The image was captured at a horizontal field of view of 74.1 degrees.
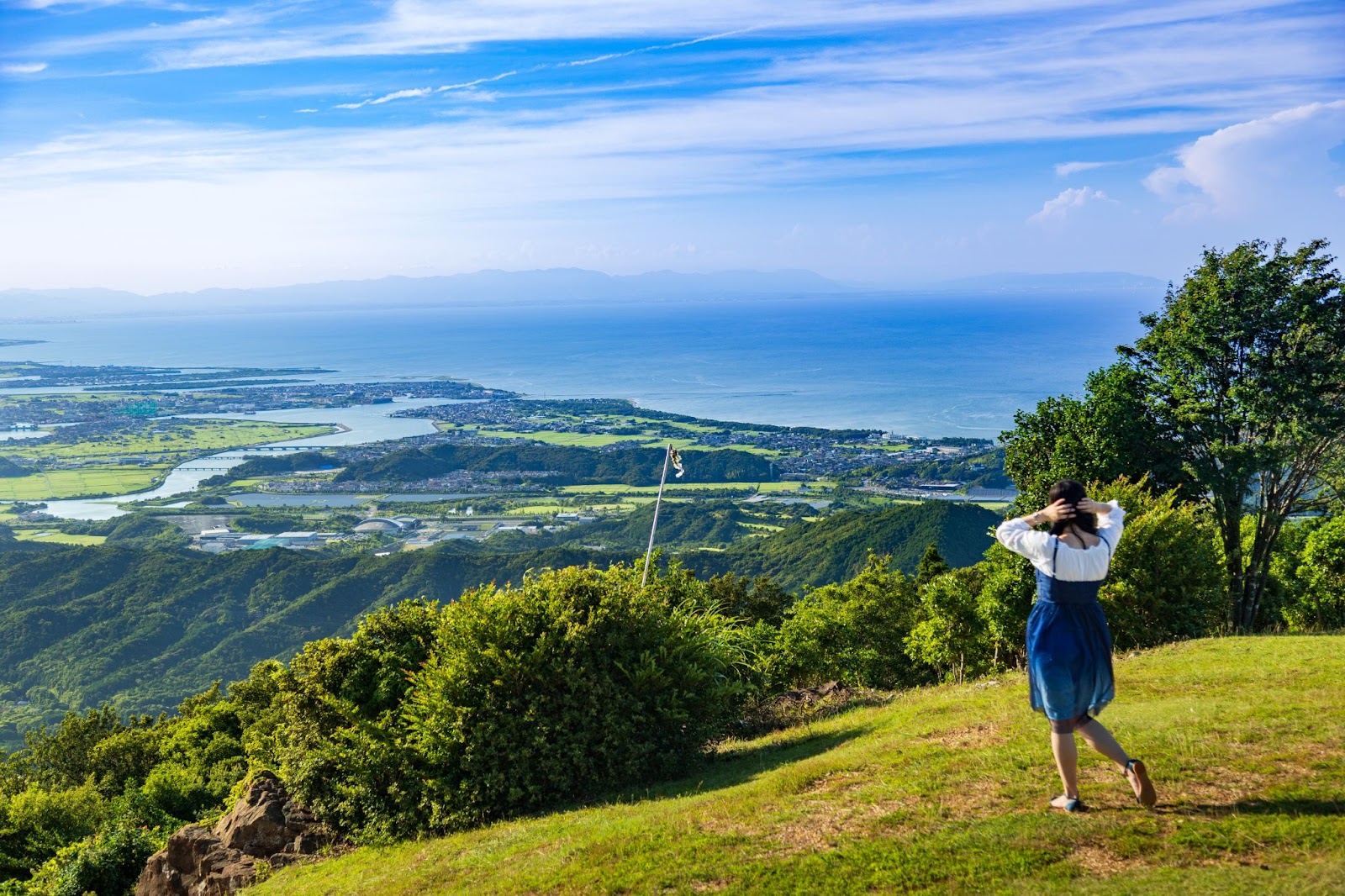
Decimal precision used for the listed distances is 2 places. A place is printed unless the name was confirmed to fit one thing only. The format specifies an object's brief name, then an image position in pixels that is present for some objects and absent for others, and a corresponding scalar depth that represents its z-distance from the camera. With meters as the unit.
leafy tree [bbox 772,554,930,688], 25.47
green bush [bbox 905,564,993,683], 21.61
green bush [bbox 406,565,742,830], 10.53
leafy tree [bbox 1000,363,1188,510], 18.36
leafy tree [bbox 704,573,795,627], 32.63
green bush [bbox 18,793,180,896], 12.49
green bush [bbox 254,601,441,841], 10.73
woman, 5.92
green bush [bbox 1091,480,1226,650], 15.16
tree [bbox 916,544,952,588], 31.98
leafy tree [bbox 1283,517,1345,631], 21.16
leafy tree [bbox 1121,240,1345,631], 16.52
